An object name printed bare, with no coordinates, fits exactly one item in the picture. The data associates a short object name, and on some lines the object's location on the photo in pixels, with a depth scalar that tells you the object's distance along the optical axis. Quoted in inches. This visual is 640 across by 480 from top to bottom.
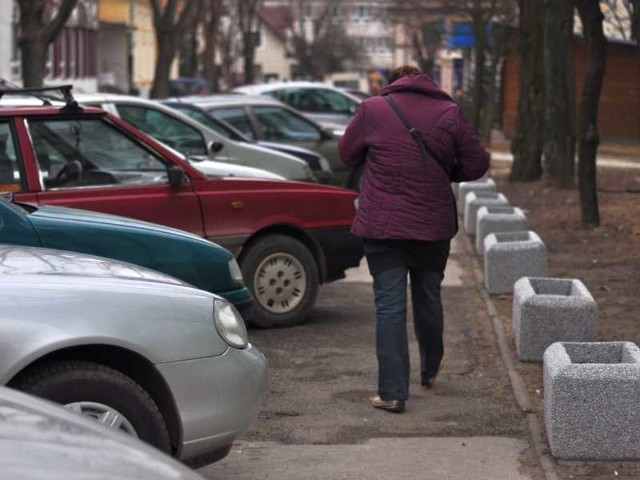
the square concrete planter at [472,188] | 687.1
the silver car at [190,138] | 555.8
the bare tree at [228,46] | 2247.4
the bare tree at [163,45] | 1299.2
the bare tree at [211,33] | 1680.6
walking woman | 284.0
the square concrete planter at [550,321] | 324.5
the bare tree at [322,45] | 3595.0
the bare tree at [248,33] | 1977.1
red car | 340.2
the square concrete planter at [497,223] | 524.4
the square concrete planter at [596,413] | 246.2
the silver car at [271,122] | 704.4
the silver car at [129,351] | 197.9
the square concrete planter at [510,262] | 430.9
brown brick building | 1512.1
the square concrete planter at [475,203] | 605.9
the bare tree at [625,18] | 480.8
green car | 269.6
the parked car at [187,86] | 1874.1
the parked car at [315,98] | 1054.4
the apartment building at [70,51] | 1660.9
